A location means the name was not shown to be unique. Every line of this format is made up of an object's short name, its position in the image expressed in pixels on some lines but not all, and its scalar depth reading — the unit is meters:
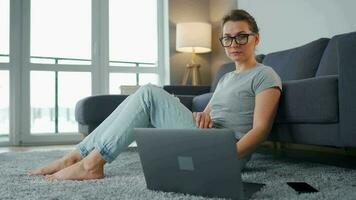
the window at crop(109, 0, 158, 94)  4.43
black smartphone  1.22
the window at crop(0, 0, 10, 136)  3.96
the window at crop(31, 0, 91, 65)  4.15
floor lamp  4.02
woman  1.39
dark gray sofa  1.39
